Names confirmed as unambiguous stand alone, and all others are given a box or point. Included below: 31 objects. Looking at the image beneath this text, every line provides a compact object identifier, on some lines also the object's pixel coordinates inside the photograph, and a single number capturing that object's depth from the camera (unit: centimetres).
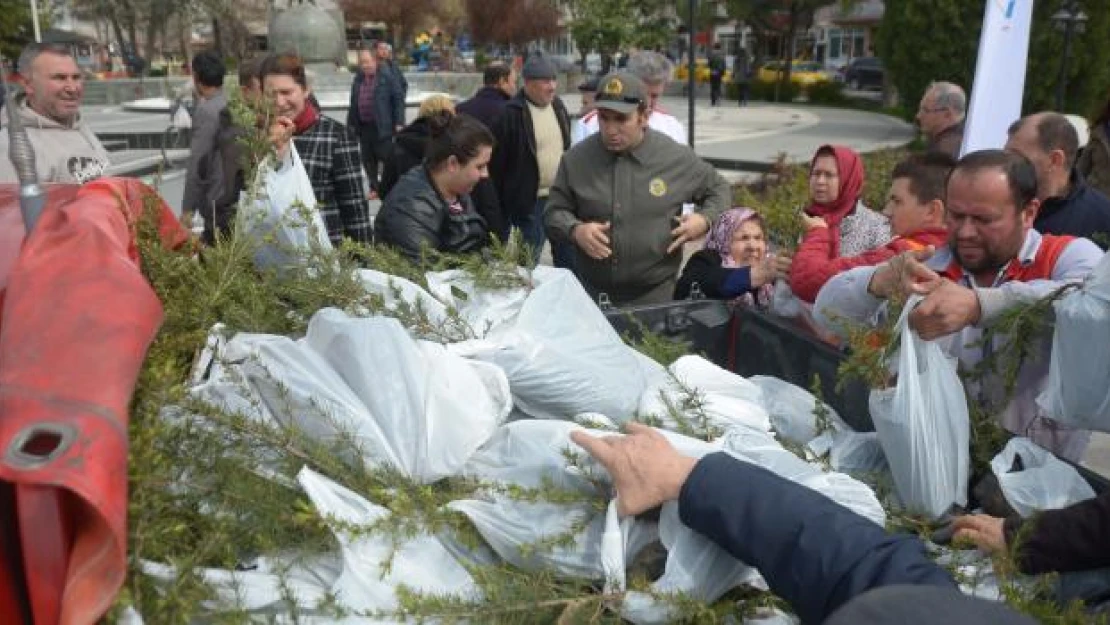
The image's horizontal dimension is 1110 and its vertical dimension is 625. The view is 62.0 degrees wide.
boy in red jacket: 286
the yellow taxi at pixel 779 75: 3402
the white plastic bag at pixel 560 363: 202
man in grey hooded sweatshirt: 386
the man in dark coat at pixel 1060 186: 343
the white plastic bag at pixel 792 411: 215
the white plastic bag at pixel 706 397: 199
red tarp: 114
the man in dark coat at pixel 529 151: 590
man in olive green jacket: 390
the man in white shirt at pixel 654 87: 533
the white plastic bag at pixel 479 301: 220
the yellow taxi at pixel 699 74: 3750
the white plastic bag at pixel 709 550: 142
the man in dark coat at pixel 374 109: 934
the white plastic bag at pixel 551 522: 150
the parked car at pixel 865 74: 3950
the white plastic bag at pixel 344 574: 139
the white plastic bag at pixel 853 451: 197
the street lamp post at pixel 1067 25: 1112
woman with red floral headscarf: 303
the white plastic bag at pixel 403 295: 217
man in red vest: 216
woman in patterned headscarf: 324
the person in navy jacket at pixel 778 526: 134
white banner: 530
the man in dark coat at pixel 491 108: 500
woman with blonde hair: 529
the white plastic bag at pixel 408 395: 170
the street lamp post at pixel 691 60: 994
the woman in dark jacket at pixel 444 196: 342
